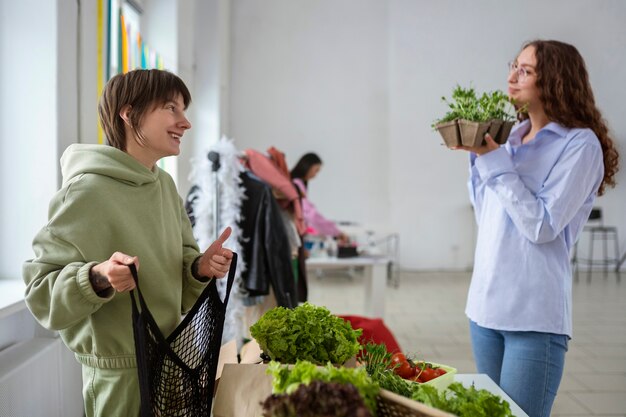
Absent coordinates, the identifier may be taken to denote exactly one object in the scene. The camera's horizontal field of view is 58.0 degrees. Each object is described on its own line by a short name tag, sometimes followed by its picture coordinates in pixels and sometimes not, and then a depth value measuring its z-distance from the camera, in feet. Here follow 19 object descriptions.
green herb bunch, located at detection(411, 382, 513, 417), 3.37
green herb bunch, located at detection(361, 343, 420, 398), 3.82
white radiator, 5.30
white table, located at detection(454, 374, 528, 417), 5.24
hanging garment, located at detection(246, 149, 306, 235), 11.64
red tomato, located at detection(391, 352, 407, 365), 4.94
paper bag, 3.84
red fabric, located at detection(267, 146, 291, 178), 12.74
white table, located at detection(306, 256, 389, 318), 14.25
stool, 21.62
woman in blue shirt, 5.44
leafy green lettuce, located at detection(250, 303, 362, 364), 4.16
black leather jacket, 10.73
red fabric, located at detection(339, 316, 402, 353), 10.32
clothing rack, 10.39
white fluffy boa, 10.57
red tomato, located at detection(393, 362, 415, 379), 4.88
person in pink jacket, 18.02
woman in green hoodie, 3.67
